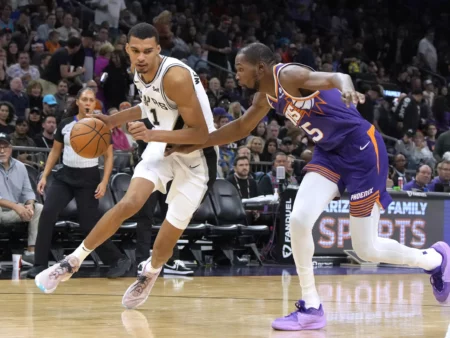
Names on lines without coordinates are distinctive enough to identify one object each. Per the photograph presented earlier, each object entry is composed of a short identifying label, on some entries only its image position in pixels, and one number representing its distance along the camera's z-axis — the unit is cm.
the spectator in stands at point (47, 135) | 1203
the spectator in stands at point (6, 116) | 1152
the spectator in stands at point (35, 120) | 1249
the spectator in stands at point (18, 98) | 1286
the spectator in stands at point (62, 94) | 1309
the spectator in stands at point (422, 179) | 1288
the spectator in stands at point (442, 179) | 1276
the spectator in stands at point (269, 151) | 1388
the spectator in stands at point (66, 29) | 1530
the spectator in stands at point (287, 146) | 1404
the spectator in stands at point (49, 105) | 1268
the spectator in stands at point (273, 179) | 1235
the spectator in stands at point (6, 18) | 1502
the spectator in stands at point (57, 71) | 1377
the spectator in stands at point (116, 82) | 1406
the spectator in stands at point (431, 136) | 1762
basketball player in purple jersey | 574
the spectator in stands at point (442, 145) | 1457
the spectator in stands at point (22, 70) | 1359
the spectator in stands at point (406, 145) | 1648
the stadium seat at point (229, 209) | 1148
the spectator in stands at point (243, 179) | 1201
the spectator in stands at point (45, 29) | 1512
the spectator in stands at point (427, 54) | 2294
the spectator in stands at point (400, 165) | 1471
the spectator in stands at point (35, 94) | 1316
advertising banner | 1160
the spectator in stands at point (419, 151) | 1623
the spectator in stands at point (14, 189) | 983
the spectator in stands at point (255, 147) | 1353
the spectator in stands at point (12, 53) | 1402
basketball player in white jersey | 616
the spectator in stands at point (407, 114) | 1800
